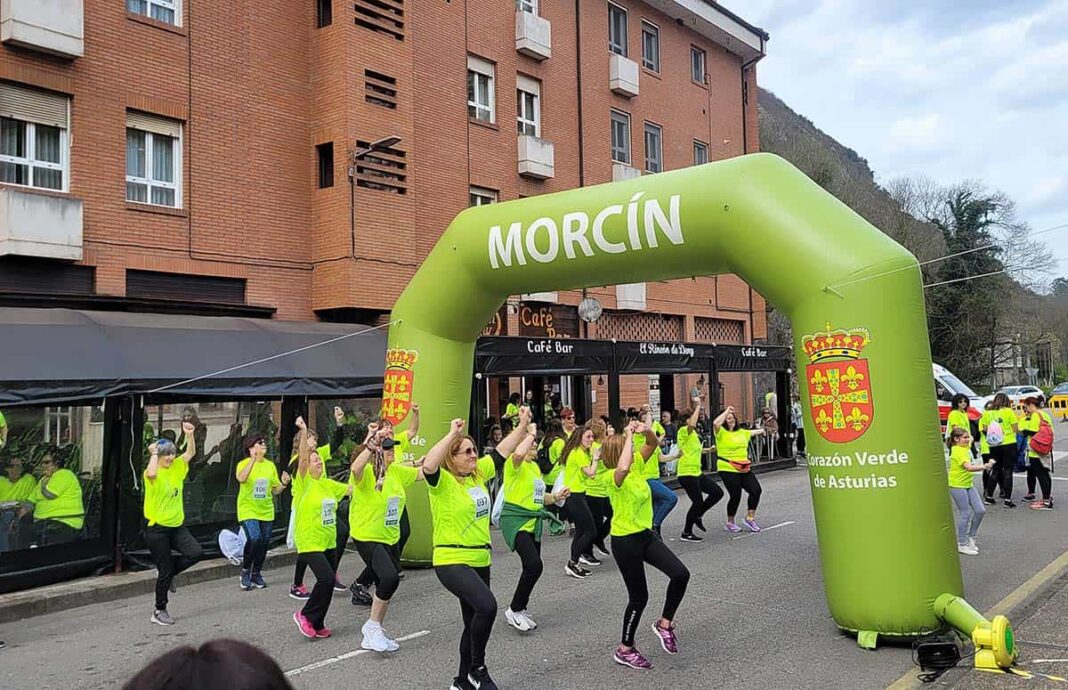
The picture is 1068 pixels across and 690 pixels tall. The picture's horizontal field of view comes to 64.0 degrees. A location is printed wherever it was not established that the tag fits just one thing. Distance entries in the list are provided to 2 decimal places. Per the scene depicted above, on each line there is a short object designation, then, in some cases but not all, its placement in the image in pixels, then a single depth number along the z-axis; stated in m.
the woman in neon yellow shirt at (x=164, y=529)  8.34
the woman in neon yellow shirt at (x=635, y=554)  6.65
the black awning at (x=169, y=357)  9.80
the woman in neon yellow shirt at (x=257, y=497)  9.56
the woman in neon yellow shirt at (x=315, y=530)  7.57
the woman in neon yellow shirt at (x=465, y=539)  5.89
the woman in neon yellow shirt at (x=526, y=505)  7.54
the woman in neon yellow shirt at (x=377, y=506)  7.45
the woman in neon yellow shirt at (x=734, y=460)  11.96
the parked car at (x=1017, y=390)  39.98
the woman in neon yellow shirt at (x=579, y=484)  9.90
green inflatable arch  6.84
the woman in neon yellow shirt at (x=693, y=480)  12.05
